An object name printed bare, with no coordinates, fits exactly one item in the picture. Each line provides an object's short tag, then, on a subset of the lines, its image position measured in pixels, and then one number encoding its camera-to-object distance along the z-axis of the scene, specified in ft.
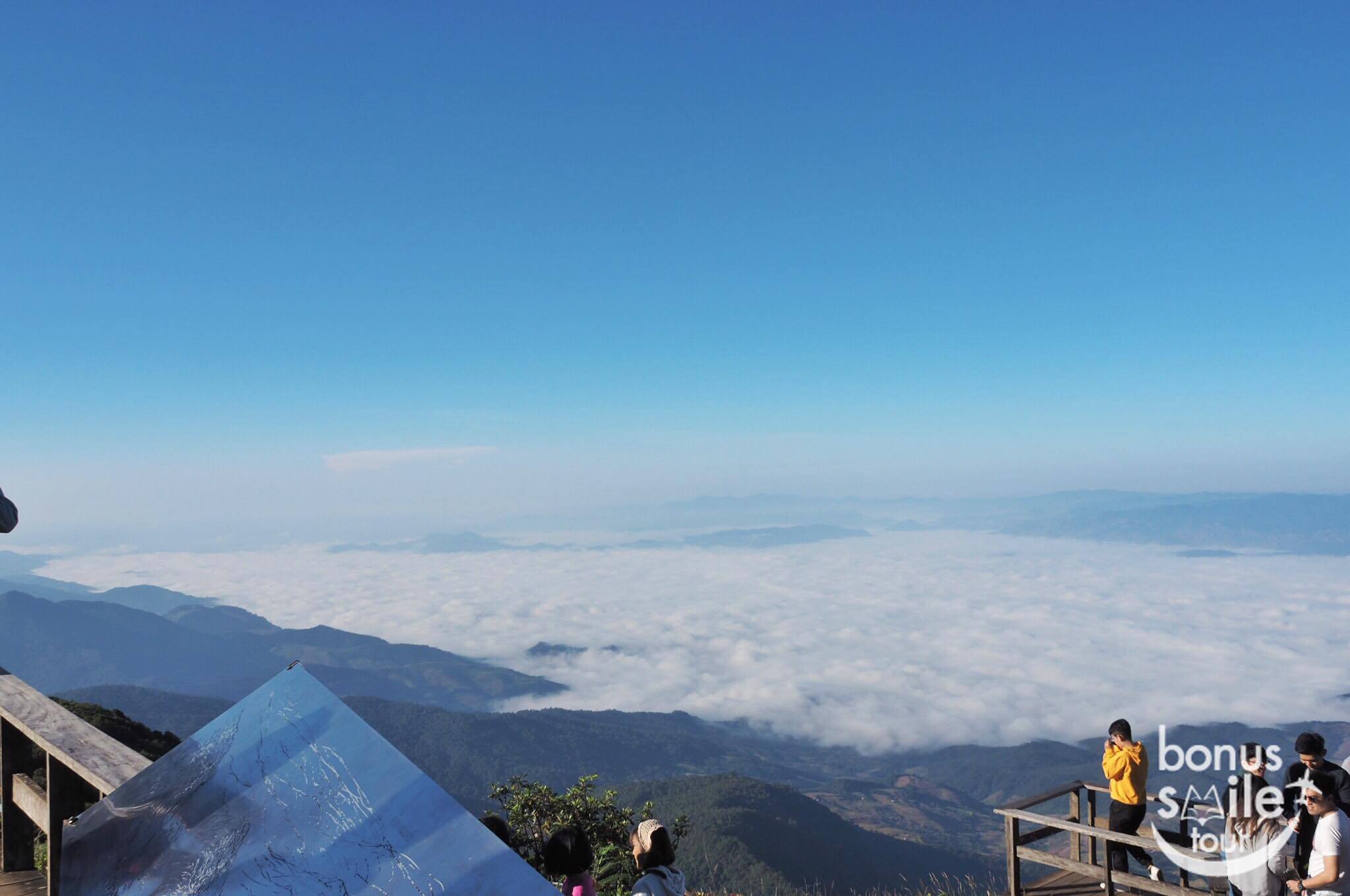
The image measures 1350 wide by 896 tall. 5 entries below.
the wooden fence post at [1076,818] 33.14
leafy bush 31.83
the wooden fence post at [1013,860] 29.22
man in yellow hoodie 28.22
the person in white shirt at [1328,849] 19.98
